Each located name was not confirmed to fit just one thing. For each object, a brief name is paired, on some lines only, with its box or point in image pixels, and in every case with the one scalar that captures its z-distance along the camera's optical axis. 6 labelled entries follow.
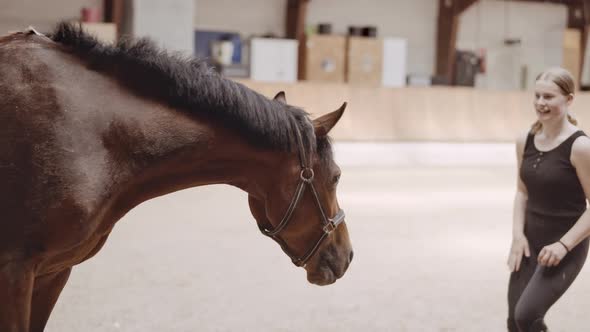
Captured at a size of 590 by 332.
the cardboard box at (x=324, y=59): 12.62
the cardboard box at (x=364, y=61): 12.59
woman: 2.57
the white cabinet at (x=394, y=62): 13.05
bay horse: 1.89
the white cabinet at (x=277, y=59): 12.64
